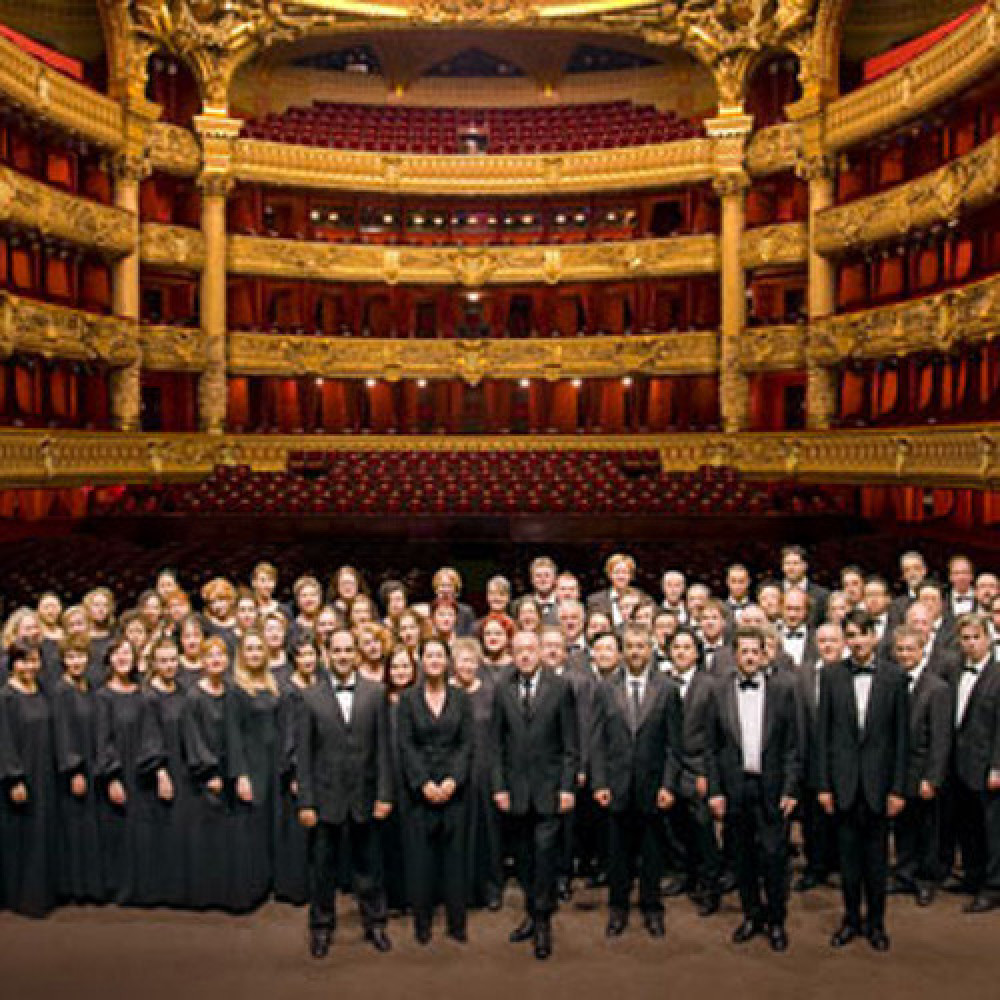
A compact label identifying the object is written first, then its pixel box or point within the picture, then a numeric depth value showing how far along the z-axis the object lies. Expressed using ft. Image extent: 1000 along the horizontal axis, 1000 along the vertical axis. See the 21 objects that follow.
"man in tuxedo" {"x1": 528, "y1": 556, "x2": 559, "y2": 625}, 30.07
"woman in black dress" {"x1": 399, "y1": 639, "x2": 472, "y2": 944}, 19.83
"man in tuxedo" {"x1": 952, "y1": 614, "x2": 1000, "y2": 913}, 21.54
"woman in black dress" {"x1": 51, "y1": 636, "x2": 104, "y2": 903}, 21.17
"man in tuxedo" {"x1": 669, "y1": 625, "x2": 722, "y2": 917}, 20.39
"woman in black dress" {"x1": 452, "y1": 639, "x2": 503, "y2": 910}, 21.25
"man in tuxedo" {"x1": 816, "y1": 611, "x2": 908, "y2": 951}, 19.43
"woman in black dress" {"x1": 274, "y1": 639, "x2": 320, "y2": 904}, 21.15
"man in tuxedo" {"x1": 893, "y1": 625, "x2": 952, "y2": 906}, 20.18
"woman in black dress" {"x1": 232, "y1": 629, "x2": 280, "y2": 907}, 21.17
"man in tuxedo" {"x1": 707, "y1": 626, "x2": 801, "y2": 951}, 19.53
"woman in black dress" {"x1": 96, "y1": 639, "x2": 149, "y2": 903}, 21.35
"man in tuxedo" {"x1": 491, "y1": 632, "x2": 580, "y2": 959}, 19.89
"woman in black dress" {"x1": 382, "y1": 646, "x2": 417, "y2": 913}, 20.39
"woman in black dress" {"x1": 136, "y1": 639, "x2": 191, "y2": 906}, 21.17
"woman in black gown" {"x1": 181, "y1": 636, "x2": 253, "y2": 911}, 20.93
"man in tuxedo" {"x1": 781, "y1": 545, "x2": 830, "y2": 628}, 29.27
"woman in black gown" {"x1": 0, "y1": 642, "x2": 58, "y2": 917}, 21.02
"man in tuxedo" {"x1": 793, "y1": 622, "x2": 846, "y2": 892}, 19.93
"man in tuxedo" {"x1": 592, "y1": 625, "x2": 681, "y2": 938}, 20.43
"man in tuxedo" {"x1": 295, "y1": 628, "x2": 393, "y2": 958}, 19.53
